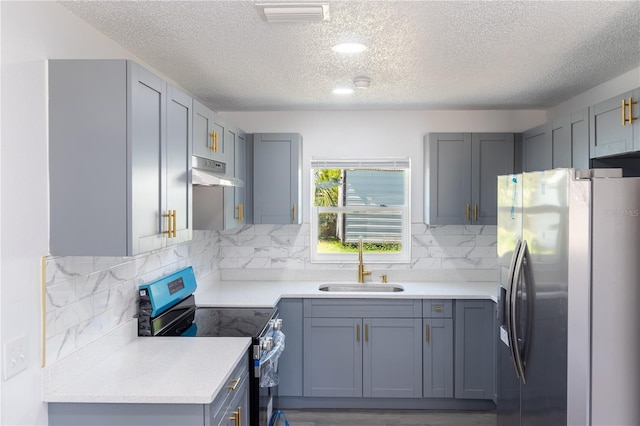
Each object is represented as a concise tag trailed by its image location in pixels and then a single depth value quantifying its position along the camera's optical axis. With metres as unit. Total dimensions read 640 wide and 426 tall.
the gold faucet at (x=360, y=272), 4.32
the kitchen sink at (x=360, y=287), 4.29
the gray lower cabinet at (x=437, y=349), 3.83
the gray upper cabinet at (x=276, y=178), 4.19
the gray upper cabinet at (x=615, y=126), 2.56
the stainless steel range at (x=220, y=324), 2.69
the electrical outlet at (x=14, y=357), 1.71
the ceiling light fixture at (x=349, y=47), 2.50
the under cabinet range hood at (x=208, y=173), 2.70
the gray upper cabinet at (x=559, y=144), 3.11
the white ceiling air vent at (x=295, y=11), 2.00
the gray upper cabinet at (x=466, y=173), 4.09
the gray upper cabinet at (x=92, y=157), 1.95
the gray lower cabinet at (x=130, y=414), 1.94
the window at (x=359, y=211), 4.50
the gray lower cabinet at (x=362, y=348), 3.85
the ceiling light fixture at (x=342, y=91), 3.53
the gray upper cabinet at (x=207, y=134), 2.78
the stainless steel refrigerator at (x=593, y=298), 2.08
